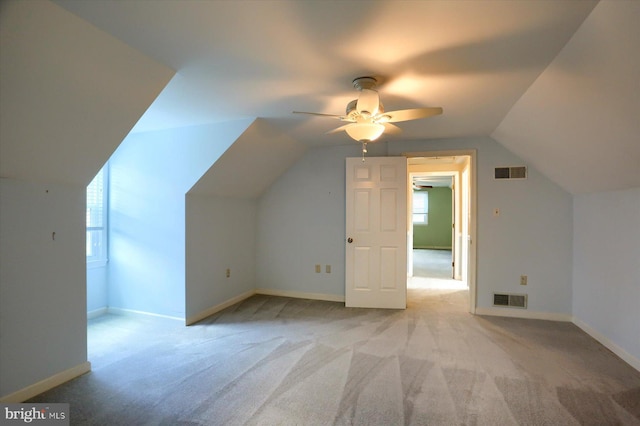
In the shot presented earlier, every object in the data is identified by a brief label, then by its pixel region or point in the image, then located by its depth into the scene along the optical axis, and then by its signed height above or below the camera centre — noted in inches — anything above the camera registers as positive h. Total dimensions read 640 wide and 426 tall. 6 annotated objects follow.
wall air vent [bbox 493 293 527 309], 147.4 -41.5
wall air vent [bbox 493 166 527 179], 147.1 +20.7
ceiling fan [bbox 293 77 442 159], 83.6 +28.3
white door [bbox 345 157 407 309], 159.0 -9.5
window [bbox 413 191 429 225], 451.0 +11.3
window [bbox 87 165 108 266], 144.8 -3.1
